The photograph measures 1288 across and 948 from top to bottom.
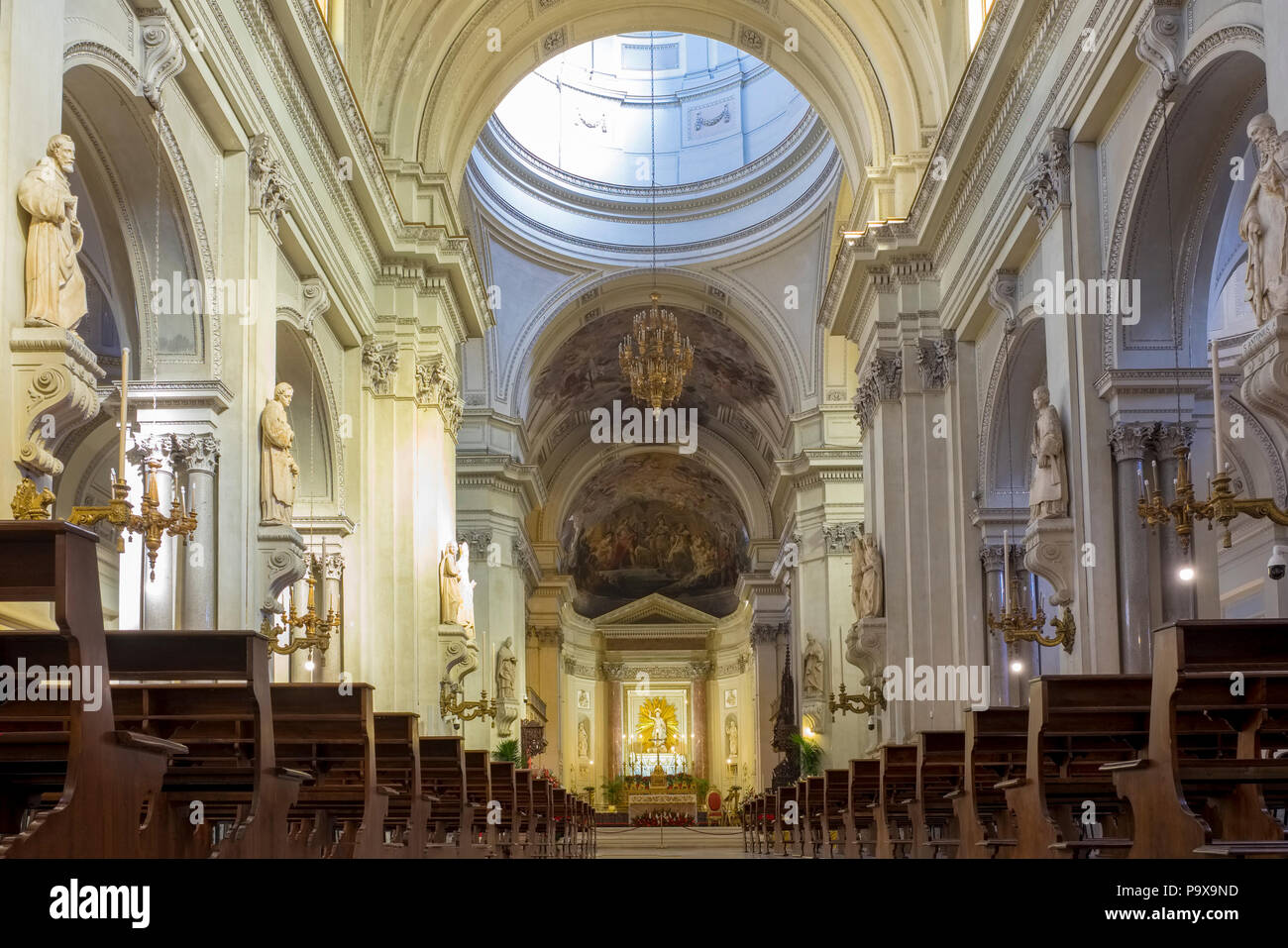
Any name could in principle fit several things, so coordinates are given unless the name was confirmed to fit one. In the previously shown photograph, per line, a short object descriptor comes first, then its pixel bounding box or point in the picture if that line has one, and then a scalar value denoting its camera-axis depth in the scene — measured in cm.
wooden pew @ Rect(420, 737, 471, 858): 1037
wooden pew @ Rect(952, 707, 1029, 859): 791
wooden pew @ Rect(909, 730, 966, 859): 950
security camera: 800
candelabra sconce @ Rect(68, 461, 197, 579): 761
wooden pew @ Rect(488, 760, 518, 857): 1311
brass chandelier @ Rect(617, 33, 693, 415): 2436
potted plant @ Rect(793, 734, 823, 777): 2562
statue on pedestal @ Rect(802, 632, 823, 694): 2639
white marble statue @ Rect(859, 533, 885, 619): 1853
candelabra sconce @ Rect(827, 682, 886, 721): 1850
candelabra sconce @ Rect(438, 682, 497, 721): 1834
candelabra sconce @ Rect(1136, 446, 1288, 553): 711
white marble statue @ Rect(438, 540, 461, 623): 1853
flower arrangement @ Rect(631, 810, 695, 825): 3662
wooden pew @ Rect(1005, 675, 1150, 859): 636
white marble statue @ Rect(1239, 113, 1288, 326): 756
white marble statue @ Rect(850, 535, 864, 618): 1914
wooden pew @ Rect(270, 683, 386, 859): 752
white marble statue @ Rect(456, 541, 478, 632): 1881
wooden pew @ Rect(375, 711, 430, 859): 877
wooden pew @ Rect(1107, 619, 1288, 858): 523
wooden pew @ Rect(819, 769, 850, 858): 1434
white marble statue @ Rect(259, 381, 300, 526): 1219
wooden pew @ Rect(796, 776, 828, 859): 1557
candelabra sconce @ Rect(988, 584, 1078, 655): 1185
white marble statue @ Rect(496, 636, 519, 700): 2797
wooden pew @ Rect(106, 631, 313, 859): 568
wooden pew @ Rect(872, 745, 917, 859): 1066
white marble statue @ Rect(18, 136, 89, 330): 742
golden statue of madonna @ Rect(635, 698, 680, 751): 4488
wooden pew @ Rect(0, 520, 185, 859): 430
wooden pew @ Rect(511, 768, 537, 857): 1407
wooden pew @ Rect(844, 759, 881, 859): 1208
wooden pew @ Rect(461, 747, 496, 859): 1190
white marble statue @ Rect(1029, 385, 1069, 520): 1191
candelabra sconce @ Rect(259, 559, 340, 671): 1220
